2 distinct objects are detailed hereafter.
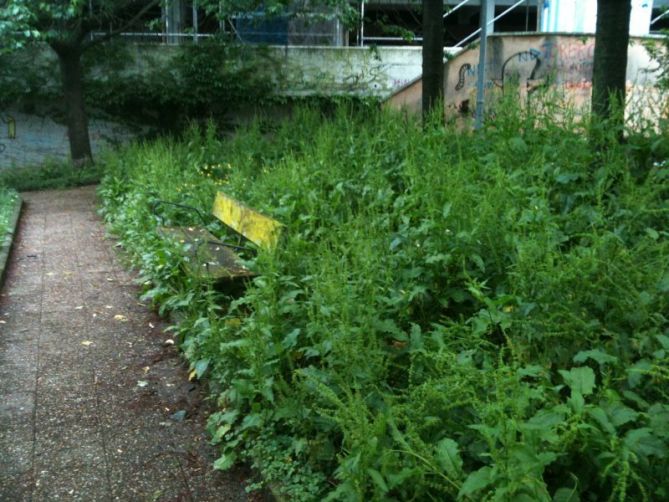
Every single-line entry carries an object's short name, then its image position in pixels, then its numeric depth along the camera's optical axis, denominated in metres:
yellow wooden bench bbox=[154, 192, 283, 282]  5.21
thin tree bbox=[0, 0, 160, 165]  12.17
